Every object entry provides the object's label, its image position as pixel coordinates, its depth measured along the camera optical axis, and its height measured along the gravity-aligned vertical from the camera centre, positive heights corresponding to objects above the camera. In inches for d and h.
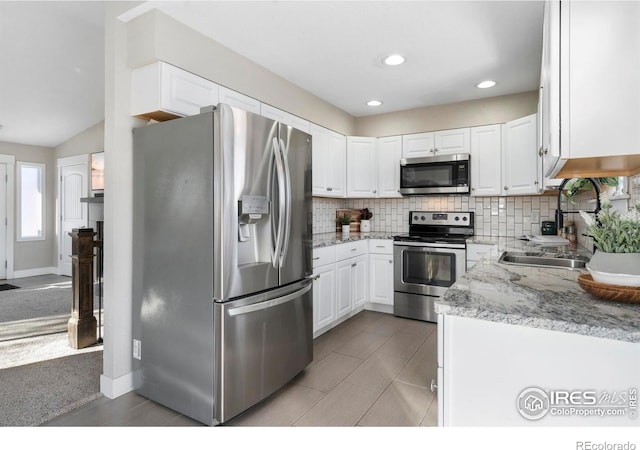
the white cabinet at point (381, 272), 154.6 -21.7
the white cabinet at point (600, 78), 43.4 +18.8
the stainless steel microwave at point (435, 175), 145.9 +21.6
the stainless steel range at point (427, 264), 138.9 -16.7
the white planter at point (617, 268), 40.1 -5.2
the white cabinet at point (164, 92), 83.7 +33.2
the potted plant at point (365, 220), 179.5 +2.1
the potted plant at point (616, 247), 40.3 -2.8
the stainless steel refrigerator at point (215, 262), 72.4 -8.6
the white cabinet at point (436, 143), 150.6 +36.5
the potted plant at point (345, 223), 164.1 +0.5
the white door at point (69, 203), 230.2 +14.6
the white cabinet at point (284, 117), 116.5 +39.1
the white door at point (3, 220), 224.8 +2.6
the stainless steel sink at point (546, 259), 79.0 -8.4
